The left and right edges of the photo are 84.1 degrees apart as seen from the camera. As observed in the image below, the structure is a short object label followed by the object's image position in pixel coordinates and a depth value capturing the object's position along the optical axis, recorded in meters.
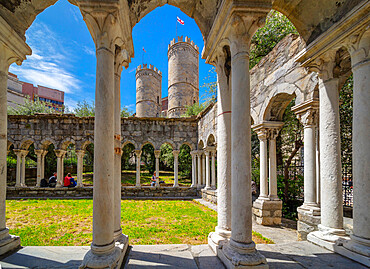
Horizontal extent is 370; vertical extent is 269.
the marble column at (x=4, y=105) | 2.80
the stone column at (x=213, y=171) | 9.65
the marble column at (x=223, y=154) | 2.85
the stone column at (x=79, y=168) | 10.95
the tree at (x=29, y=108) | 17.63
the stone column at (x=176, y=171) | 11.42
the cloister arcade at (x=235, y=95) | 2.29
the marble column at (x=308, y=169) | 4.30
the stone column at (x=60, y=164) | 11.04
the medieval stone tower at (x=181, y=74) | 23.73
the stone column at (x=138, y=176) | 11.31
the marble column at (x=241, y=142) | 2.33
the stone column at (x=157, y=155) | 11.60
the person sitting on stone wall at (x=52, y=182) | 11.04
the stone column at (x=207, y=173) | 10.11
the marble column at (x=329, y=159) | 3.08
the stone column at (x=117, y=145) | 2.80
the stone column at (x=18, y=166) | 10.77
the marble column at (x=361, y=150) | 2.53
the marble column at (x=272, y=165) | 6.07
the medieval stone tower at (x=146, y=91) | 28.78
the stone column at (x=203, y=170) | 11.59
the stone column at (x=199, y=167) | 11.53
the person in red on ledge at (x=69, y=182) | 10.93
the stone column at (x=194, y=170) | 11.80
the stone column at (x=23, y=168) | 10.99
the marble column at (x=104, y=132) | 2.22
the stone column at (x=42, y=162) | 11.35
